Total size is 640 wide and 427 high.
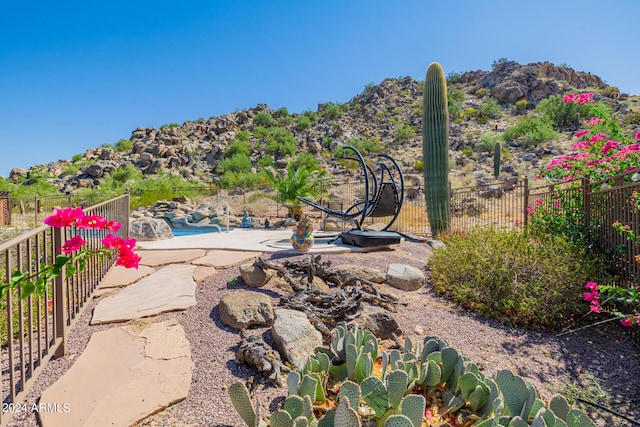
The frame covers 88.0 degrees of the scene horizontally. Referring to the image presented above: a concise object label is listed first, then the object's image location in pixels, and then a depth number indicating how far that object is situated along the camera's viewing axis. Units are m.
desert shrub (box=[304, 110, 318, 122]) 37.97
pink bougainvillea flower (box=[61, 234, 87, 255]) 1.59
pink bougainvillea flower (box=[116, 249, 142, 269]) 1.89
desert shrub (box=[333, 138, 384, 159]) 26.88
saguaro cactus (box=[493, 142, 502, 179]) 18.51
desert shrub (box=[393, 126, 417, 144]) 29.58
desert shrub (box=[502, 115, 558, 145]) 22.88
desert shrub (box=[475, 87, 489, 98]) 35.47
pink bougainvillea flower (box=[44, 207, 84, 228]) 1.69
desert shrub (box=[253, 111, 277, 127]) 36.88
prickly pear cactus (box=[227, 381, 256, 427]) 1.63
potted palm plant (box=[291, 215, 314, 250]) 5.66
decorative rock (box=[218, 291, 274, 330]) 2.88
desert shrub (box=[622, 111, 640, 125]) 21.89
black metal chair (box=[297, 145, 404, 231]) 6.86
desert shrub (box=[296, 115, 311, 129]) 35.44
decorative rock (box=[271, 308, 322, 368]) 2.44
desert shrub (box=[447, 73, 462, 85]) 40.94
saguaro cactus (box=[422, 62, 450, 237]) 8.73
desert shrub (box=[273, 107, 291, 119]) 39.34
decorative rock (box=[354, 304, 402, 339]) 2.98
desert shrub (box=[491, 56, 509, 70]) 38.22
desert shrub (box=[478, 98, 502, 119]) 30.72
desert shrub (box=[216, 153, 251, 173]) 26.21
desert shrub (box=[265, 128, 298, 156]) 29.53
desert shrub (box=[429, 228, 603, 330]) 3.63
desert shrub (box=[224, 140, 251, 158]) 29.62
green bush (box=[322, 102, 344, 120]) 36.97
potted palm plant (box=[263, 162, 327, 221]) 11.14
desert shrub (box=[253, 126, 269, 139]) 33.81
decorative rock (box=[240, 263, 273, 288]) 3.82
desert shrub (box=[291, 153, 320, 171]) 24.92
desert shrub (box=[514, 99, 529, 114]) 30.70
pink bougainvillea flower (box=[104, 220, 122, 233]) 1.92
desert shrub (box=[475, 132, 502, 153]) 23.78
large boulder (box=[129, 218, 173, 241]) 7.23
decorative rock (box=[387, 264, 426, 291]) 4.46
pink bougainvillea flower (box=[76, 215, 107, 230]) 1.72
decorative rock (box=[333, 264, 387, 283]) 4.24
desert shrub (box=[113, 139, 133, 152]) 32.38
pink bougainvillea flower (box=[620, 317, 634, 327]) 2.72
